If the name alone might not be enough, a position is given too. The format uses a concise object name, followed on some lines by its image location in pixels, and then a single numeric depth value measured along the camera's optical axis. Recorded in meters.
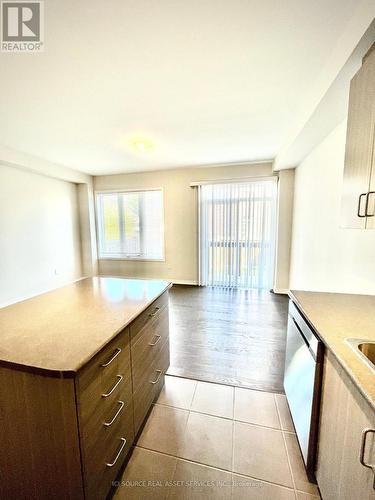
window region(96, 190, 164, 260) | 4.74
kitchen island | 0.78
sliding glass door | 4.07
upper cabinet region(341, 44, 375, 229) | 1.00
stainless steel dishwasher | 1.06
